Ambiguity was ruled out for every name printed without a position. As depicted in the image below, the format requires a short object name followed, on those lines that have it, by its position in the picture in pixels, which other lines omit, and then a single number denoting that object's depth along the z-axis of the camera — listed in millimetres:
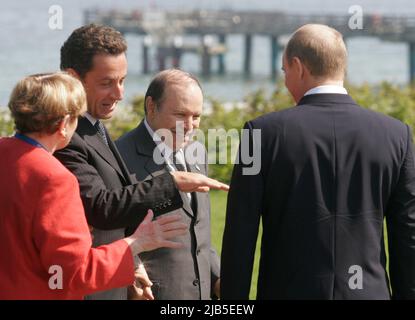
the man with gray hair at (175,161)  8391
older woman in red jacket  6160
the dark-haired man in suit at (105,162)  6992
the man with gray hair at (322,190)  7195
